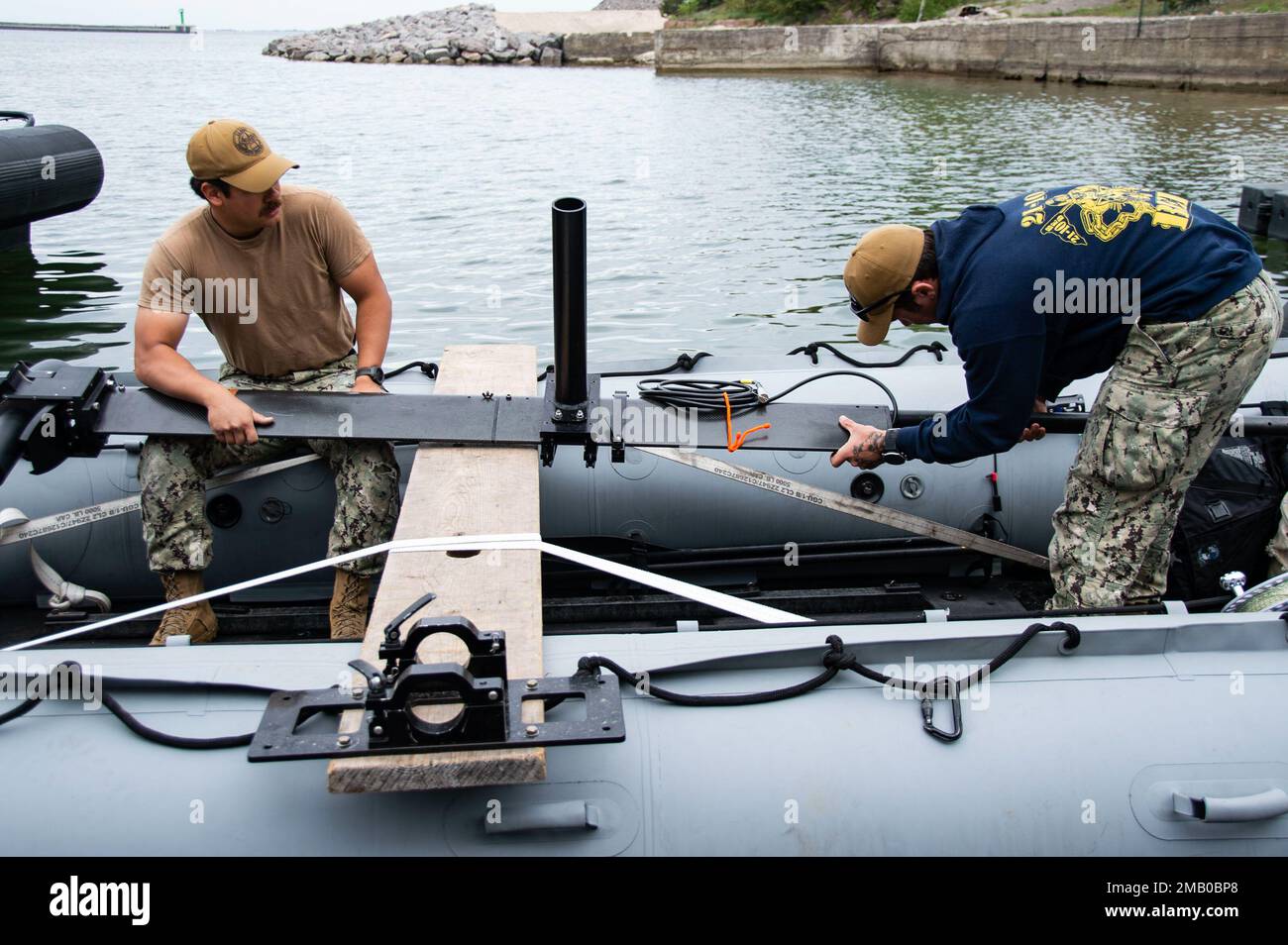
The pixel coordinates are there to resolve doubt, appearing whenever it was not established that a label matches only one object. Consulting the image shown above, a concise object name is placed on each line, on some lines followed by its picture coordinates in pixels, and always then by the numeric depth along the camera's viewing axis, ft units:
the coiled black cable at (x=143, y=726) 6.99
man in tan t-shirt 10.00
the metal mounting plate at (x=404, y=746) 6.19
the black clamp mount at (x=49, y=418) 9.84
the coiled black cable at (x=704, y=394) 10.54
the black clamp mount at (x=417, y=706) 6.18
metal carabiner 7.29
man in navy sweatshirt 8.49
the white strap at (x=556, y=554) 7.58
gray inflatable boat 6.71
